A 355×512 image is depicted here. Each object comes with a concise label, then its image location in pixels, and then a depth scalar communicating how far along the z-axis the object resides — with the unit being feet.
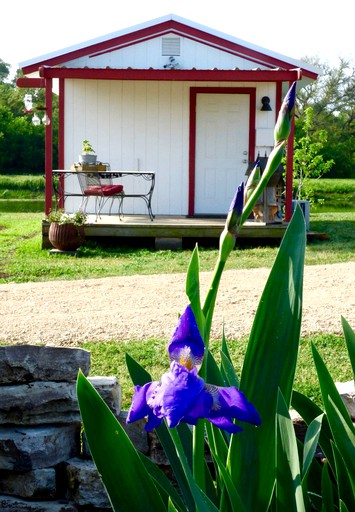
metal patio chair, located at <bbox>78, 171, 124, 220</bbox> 40.27
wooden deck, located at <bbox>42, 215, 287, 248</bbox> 39.60
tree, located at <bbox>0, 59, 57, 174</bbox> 125.08
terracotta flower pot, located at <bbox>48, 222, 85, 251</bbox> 36.94
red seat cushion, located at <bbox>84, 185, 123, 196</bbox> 40.24
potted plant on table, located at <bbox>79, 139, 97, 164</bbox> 41.24
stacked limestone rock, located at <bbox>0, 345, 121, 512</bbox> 9.37
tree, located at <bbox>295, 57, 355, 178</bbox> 148.25
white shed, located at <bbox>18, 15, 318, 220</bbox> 44.75
